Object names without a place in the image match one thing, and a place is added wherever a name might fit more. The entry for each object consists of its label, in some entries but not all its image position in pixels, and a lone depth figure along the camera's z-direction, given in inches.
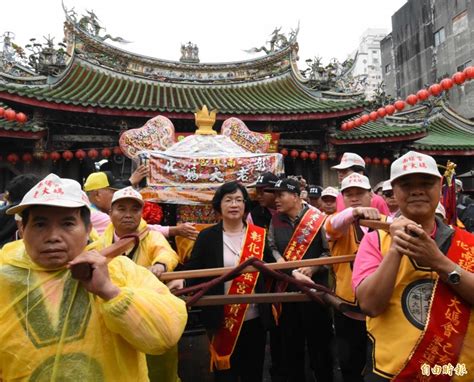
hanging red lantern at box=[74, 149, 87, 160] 344.2
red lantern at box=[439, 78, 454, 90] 373.9
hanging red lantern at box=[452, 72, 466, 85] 359.3
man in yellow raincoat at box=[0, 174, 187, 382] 52.3
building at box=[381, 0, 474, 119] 908.6
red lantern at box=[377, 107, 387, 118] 394.9
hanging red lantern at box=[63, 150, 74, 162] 341.1
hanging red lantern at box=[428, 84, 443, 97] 382.3
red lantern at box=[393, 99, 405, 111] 388.5
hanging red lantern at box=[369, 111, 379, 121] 391.1
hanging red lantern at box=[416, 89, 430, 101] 390.0
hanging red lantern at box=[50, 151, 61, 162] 342.6
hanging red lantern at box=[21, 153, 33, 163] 338.0
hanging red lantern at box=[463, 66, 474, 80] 350.6
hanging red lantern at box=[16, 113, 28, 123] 315.0
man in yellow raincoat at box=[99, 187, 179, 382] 103.0
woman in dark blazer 113.1
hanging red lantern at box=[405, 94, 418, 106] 392.8
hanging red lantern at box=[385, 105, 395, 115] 393.7
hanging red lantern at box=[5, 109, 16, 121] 309.9
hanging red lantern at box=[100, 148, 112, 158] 345.7
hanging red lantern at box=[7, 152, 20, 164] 333.7
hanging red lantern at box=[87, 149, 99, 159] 345.1
